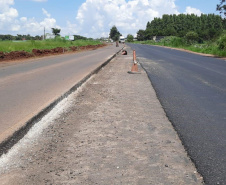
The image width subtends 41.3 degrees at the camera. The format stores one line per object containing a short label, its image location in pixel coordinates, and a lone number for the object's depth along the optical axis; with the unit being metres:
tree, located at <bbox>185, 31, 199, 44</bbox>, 56.59
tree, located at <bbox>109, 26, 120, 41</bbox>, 177.66
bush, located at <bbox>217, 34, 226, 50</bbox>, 29.08
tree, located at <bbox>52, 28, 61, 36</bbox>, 131.88
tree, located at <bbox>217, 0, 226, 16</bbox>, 31.44
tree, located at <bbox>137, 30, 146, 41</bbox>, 158.55
